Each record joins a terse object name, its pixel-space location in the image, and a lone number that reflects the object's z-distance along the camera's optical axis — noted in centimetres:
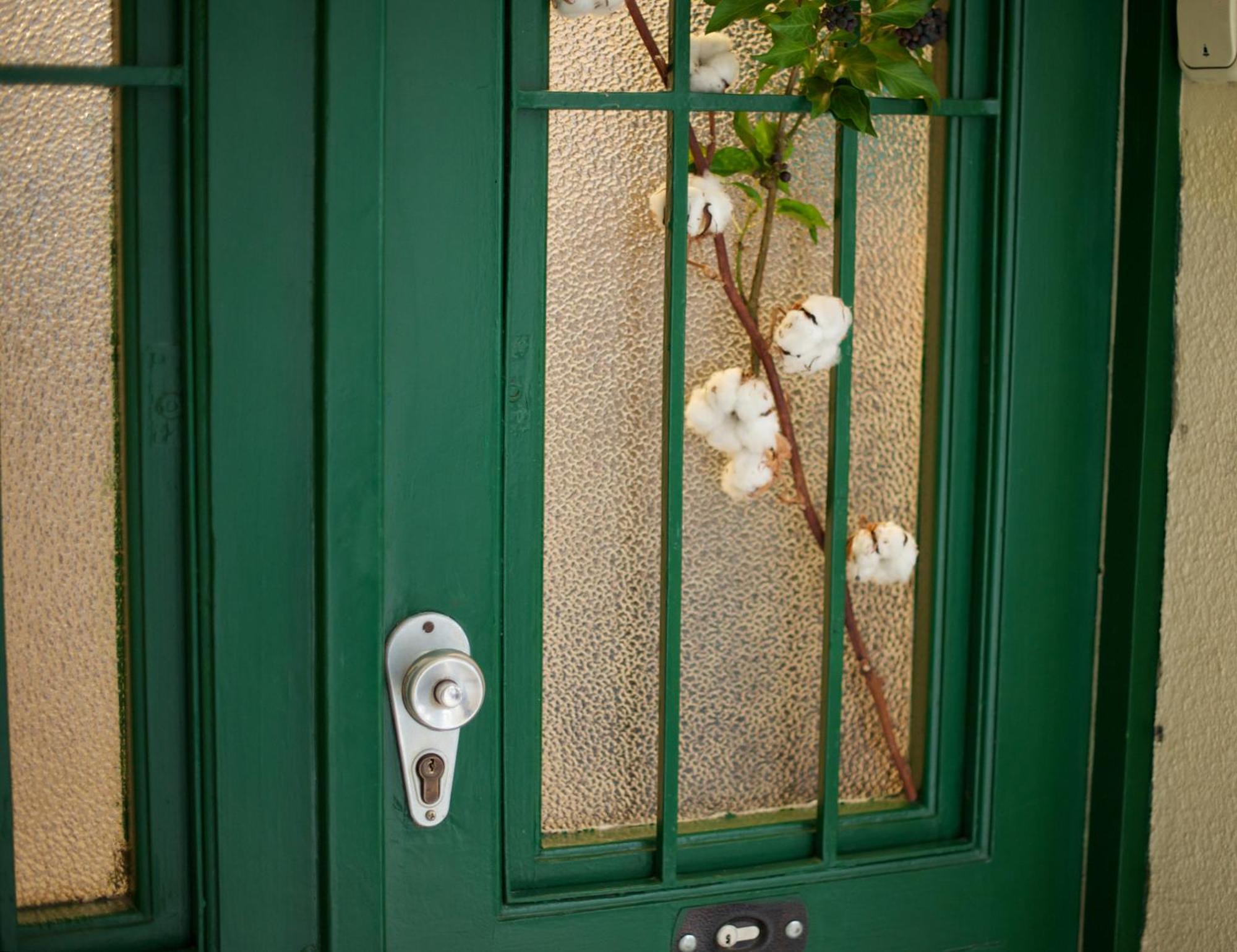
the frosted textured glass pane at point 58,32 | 120
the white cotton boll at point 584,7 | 128
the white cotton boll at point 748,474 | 138
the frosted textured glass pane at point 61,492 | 122
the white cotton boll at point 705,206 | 133
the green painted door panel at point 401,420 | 122
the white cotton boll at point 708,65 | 133
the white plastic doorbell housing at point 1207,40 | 131
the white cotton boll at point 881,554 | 140
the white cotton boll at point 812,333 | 134
